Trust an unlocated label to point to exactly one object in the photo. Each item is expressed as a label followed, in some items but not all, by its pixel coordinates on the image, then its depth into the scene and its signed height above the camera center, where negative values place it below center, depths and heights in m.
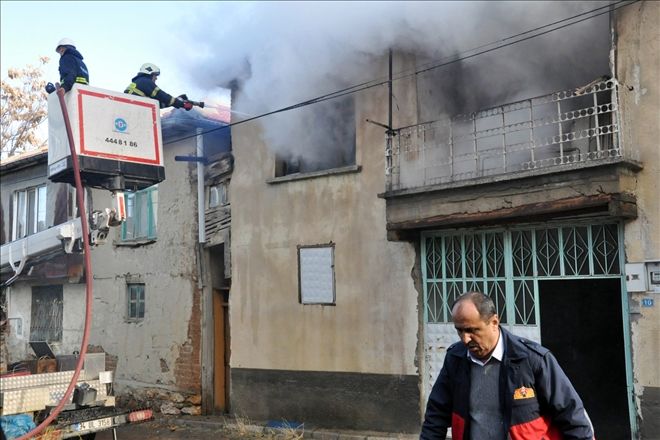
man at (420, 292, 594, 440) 3.56 -0.52
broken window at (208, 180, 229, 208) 12.76 +1.85
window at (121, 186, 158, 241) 14.23 +1.66
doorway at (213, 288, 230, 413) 13.12 -1.03
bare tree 28.17 +7.60
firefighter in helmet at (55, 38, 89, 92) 7.98 +2.64
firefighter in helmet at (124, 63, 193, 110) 8.88 +2.65
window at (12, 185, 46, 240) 16.84 +2.15
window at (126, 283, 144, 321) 14.40 -0.09
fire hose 5.97 +0.82
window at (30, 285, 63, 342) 16.35 -0.36
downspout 13.04 -0.13
